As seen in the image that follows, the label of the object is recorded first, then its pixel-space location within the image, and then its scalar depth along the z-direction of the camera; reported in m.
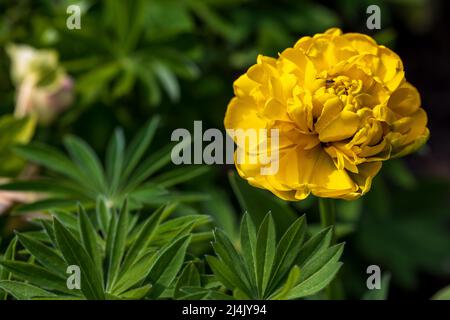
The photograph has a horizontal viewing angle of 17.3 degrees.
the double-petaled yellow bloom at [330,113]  0.60
